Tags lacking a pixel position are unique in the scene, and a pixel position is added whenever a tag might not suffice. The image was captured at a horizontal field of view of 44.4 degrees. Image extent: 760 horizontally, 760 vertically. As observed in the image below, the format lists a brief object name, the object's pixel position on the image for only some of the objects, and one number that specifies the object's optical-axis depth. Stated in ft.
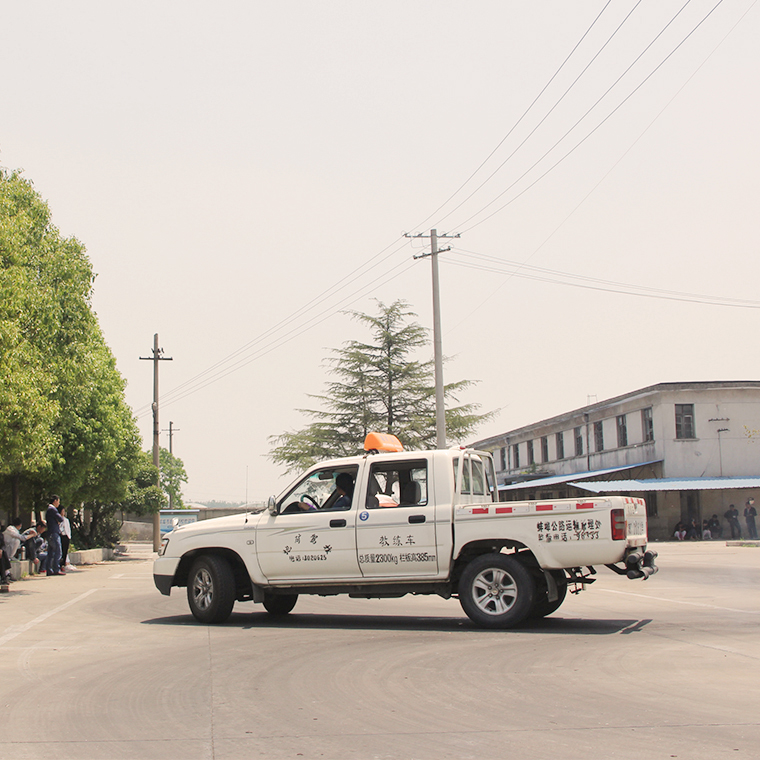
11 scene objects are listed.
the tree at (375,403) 146.72
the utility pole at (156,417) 138.41
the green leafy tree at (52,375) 58.03
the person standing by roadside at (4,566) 61.71
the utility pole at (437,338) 102.42
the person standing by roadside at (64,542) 83.56
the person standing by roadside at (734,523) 142.61
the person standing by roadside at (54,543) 76.74
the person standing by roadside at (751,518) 142.39
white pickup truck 35.53
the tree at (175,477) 342.23
